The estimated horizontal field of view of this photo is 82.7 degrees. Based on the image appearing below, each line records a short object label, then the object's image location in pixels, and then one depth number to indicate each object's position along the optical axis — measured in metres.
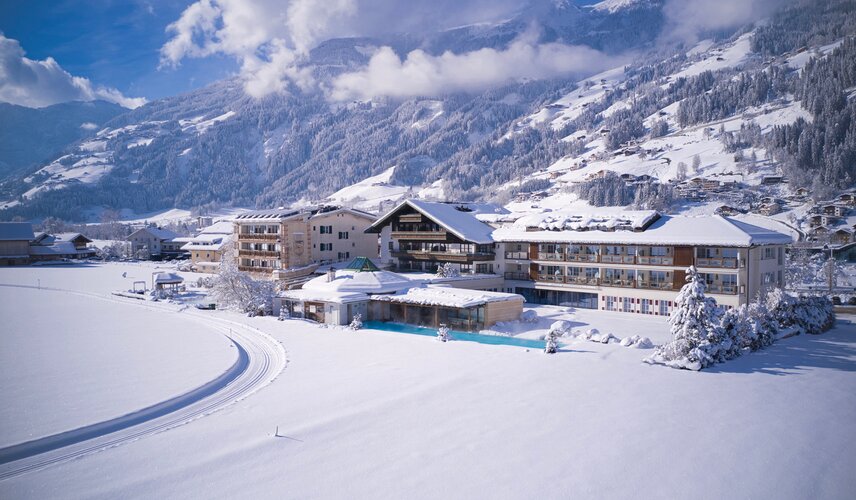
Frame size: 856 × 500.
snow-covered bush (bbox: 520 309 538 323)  38.28
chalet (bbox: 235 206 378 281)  57.91
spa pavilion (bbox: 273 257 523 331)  36.72
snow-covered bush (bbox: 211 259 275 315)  43.88
